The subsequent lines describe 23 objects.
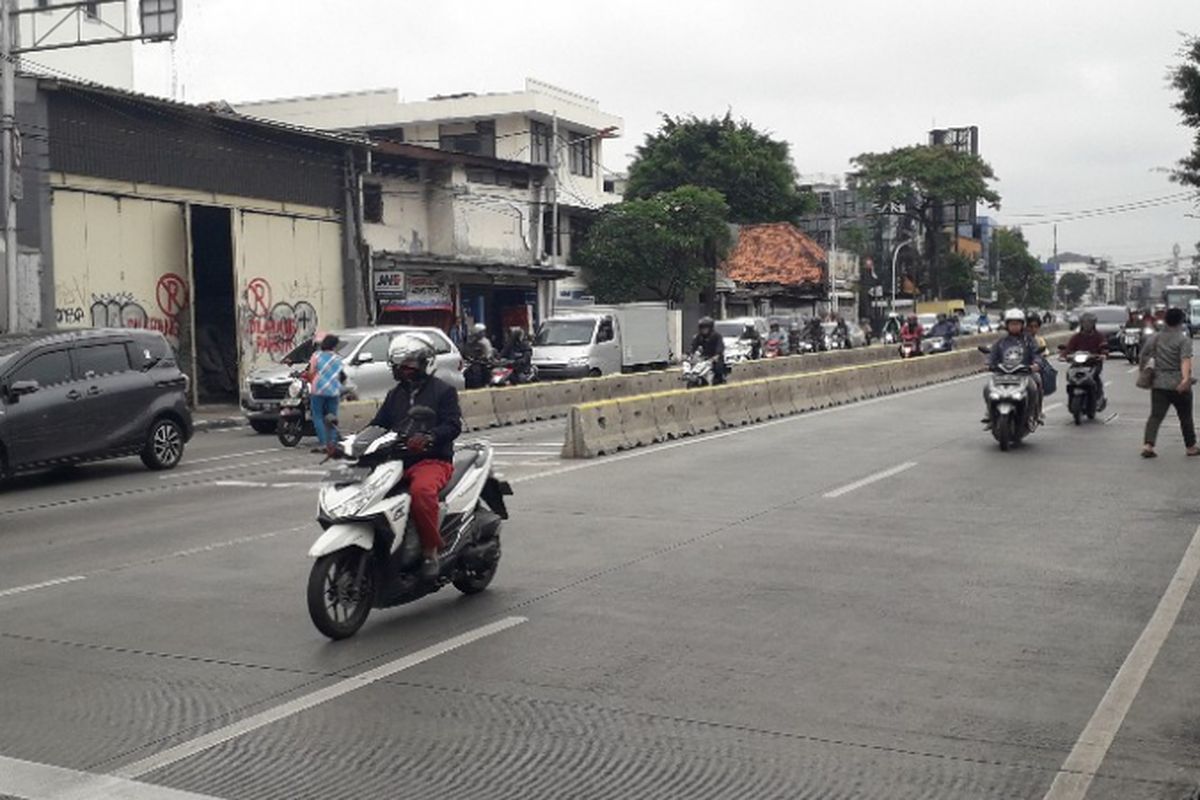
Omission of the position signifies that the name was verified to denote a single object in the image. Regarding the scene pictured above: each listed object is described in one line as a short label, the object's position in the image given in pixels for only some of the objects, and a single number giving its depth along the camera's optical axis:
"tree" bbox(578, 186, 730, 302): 51.34
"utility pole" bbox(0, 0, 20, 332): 22.61
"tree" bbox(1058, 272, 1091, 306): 195.12
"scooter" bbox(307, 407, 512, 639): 7.77
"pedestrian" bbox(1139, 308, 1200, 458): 16.25
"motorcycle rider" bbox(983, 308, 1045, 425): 17.98
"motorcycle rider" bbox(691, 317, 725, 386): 26.03
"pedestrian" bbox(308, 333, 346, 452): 18.86
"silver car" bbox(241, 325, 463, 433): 23.05
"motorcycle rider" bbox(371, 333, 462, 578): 8.16
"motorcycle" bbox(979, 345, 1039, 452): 17.81
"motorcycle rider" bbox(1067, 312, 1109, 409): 21.17
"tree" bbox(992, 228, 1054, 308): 138.38
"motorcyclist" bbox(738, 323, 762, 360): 44.28
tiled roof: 65.75
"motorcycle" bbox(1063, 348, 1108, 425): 21.28
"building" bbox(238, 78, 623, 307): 56.42
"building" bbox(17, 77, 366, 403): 26.77
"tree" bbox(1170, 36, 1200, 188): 31.80
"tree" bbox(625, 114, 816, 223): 67.31
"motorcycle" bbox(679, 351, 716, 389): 26.05
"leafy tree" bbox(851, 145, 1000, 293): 86.56
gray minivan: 15.91
